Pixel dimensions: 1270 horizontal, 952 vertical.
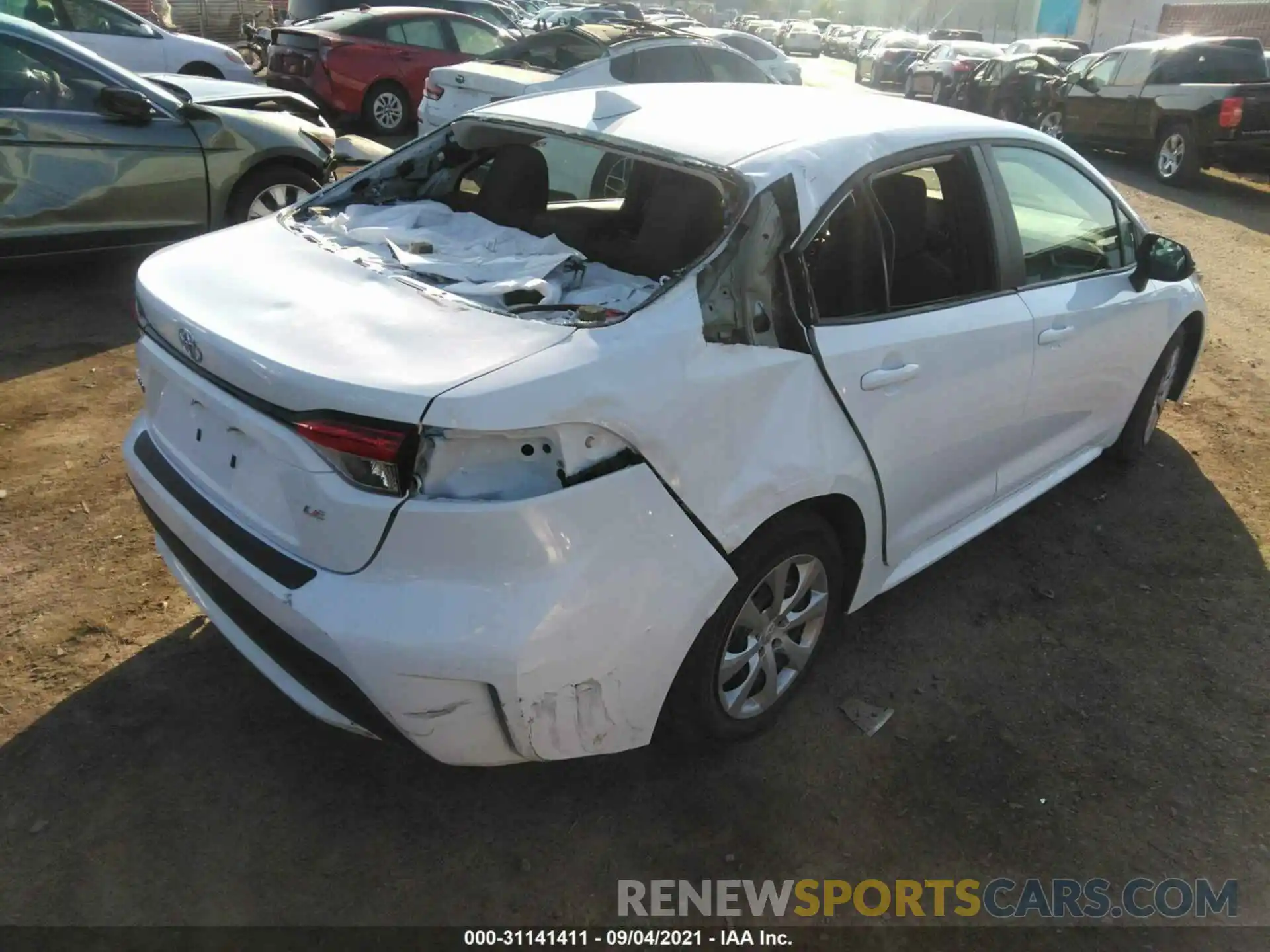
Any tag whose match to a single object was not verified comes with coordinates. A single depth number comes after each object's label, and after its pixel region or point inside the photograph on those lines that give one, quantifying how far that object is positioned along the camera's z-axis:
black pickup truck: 10.95
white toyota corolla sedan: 1.91
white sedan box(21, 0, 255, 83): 10.01
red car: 11.73
